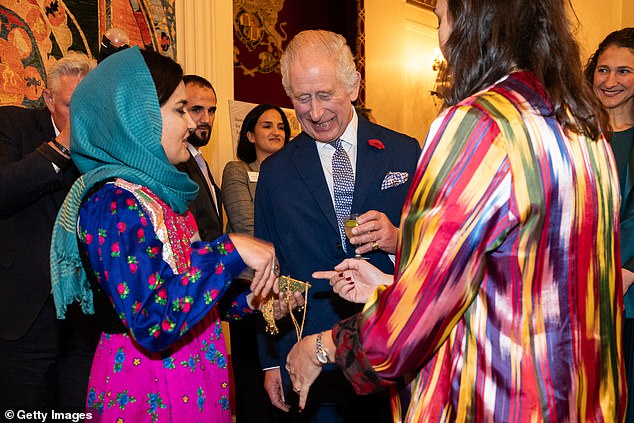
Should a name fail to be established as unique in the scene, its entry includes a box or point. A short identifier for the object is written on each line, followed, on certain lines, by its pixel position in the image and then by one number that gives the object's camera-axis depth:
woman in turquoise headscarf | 1.54
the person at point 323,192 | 2.25
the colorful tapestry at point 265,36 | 6.02
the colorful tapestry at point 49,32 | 3.56
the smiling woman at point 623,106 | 2.65
